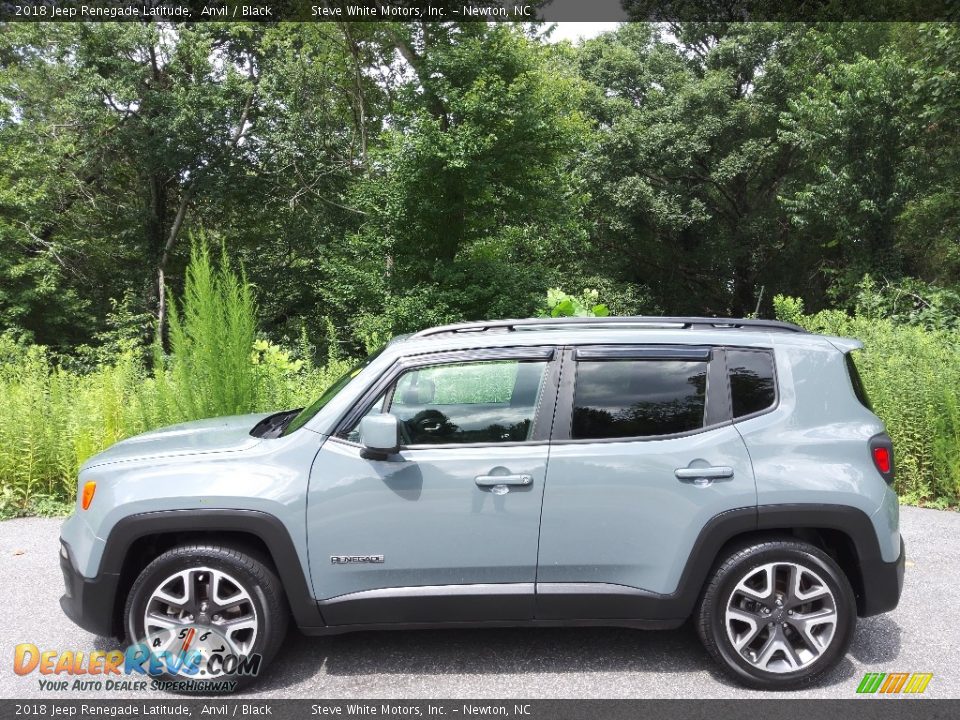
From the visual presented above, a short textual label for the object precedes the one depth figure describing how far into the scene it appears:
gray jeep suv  3.53
